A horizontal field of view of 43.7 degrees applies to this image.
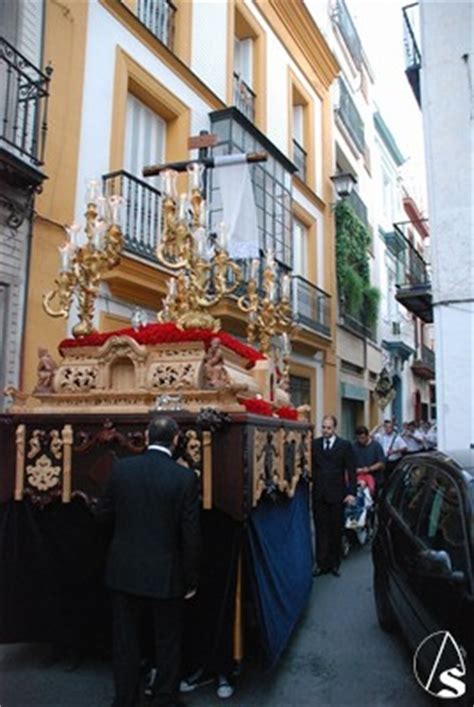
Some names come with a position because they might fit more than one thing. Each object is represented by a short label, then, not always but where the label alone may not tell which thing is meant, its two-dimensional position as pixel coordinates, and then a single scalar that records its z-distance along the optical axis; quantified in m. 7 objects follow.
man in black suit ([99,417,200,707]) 3.17
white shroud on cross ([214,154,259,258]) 5.88
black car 2.79
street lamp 16.24
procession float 3.57
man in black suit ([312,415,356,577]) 6.52
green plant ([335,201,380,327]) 17.27
